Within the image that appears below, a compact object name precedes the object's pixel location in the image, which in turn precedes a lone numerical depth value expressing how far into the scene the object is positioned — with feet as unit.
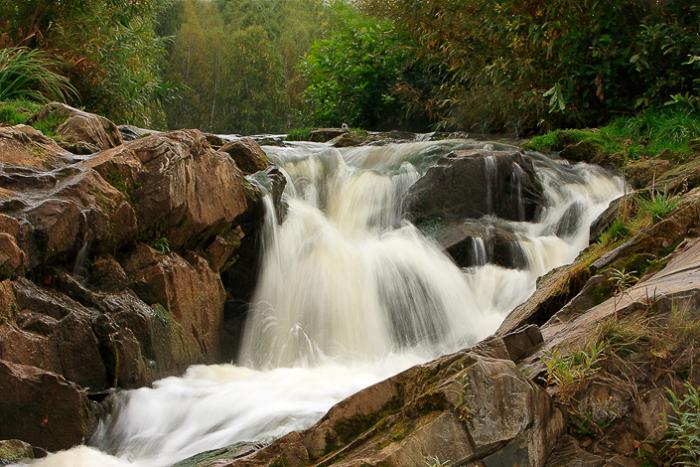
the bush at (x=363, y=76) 62.95
